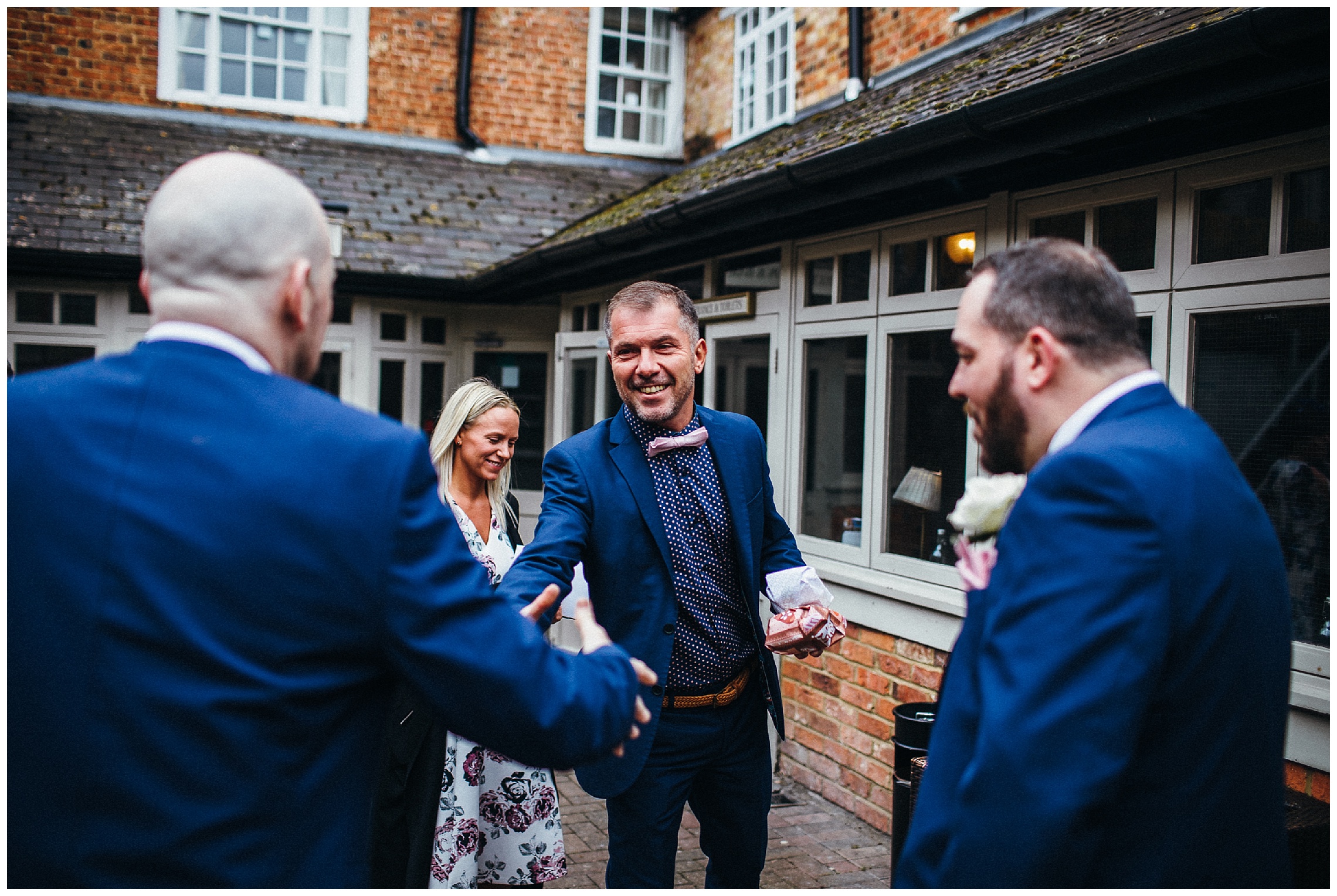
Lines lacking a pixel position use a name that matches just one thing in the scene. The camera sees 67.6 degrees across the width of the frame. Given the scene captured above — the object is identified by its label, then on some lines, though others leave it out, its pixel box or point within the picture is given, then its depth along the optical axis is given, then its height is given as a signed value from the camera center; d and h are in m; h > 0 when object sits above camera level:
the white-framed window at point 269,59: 9.82 +3.59
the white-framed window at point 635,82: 10.95 +3.83
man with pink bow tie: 2.97 -0.46
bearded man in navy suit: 1.37 -0.30
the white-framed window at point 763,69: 8.49 +3.24
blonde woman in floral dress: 3.38 -1.32
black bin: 3.59 -1.16
